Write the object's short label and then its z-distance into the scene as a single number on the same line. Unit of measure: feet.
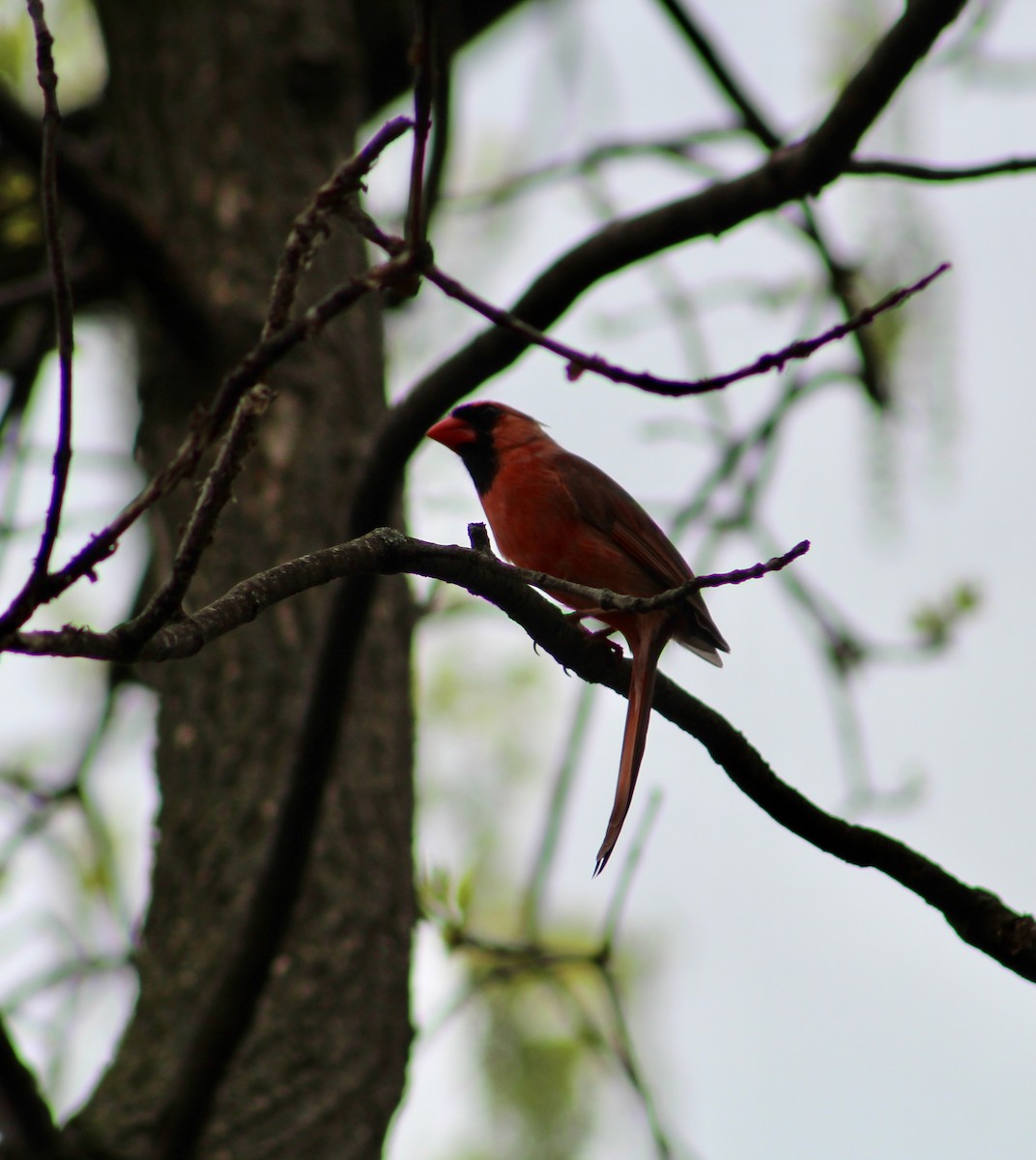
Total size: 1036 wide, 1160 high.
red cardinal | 23.52
